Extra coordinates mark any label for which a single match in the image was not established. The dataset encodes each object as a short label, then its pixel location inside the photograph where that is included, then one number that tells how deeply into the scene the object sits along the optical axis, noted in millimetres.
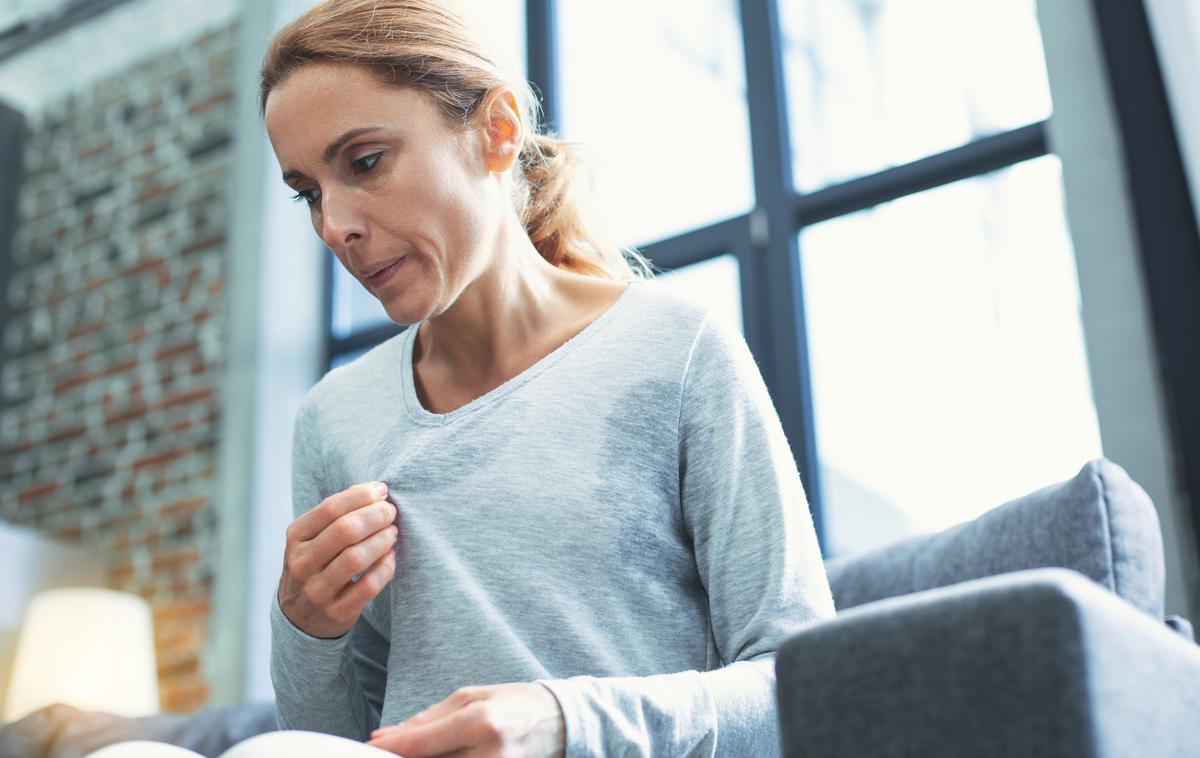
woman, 1064
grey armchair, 600
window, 3043
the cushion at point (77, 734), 1359
